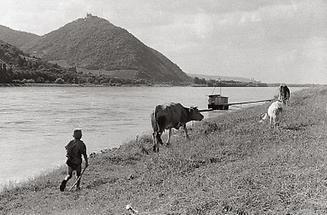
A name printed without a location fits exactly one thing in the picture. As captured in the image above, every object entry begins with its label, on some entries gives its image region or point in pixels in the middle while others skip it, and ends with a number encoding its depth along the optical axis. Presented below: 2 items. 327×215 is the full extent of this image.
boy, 13.65
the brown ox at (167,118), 20.19
